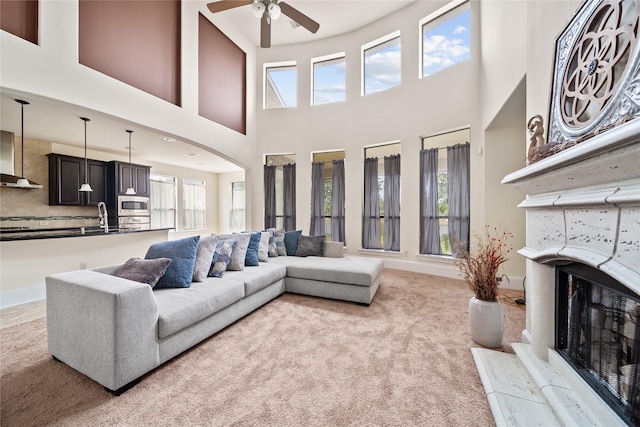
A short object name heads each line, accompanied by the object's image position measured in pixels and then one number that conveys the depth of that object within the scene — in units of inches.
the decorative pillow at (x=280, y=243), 152.5
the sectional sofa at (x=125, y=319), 57.8
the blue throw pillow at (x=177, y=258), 85.7
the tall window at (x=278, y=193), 227.0
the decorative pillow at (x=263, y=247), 136.0
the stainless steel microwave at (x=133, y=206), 212.2
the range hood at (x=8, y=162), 147.5
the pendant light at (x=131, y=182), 211.9
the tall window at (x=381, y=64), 189.5
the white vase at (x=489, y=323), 77.8
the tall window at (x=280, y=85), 227.6
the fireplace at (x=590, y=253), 37.1
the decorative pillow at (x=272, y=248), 148.3
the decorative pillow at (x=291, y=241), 156.0
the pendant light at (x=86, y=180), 137.9
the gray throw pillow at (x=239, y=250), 112.8
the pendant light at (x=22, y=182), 150.9
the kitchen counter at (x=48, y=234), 113.1
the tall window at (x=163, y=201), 261.4
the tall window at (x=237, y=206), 321.1
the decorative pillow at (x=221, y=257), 101.6
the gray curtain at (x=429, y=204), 172.7
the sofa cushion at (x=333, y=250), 147.7
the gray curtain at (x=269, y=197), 230.5
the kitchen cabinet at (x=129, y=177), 209.6
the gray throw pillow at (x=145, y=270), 78.9
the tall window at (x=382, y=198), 188.9
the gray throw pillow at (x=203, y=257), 93.4
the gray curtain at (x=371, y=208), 196.4
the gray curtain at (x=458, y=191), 159.6
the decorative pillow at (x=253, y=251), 123.8
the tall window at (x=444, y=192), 161.0
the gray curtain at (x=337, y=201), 208.8
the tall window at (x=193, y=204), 289.6
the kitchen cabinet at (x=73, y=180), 185.8
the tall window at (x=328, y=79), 213.9
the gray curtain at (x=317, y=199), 216.2
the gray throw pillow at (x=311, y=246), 150.3
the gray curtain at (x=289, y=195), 225.1
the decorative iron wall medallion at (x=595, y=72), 42.4
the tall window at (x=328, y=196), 209.5
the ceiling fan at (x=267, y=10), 129.7
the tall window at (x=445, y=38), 159.3
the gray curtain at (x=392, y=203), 188.1
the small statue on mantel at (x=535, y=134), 65.6
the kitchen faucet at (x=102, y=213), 202.1
